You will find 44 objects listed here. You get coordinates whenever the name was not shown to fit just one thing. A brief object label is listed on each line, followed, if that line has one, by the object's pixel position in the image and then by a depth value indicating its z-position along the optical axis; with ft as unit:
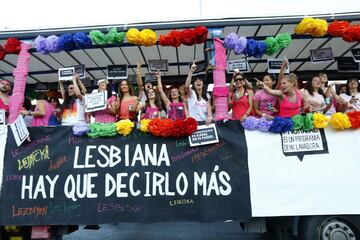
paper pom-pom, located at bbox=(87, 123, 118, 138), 13.03
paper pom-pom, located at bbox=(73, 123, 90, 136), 13.12
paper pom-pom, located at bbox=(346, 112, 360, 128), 12.30
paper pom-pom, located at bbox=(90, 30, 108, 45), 14.49
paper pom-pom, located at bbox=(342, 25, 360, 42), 13.98
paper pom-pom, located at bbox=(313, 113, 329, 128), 12.42
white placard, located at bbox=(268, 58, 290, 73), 16.47
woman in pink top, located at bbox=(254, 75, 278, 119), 14.26
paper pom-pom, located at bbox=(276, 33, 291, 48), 14.26
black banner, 12.32
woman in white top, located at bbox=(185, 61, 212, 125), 15.89
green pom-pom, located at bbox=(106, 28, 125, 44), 14.48
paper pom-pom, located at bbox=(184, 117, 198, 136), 12.63
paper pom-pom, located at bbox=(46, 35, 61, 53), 14.66
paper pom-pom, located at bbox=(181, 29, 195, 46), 14.16
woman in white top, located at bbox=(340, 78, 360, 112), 15.62
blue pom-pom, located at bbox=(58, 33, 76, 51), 14.66
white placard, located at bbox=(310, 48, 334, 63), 16.66
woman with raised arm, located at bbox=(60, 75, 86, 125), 15.91
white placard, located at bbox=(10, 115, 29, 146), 13.05
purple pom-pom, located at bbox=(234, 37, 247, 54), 14.10
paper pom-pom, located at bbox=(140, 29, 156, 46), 14.37
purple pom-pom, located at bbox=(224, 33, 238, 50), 14.08
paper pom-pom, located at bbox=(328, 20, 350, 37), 13.88
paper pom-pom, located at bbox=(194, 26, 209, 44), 14.06
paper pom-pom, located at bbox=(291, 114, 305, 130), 12.50
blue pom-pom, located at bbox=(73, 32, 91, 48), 14.55
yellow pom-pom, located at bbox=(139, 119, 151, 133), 12.89
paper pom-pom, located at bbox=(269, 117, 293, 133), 12.42
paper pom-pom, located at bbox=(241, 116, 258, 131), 12.75
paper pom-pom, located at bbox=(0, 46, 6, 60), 15.35
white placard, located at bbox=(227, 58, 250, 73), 16.20
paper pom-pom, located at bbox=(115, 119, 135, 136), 12.94
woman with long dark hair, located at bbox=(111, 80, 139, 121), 15.07
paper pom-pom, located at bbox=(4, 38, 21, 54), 14.92
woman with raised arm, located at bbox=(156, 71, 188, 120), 15.64
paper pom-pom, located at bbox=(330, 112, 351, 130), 12.24
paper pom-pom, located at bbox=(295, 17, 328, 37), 13.62
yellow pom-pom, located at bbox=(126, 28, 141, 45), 14.30
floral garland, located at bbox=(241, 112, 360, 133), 12.30
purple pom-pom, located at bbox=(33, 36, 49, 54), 14.70
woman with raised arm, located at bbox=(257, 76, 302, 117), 13.41
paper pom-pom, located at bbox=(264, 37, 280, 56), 14.33
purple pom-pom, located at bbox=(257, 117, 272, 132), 12.57
